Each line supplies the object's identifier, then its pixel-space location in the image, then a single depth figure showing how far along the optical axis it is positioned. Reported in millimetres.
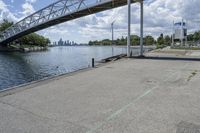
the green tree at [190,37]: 80299
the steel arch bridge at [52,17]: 19590
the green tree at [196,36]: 72597
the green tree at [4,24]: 53474
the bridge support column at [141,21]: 17131
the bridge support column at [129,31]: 15471
